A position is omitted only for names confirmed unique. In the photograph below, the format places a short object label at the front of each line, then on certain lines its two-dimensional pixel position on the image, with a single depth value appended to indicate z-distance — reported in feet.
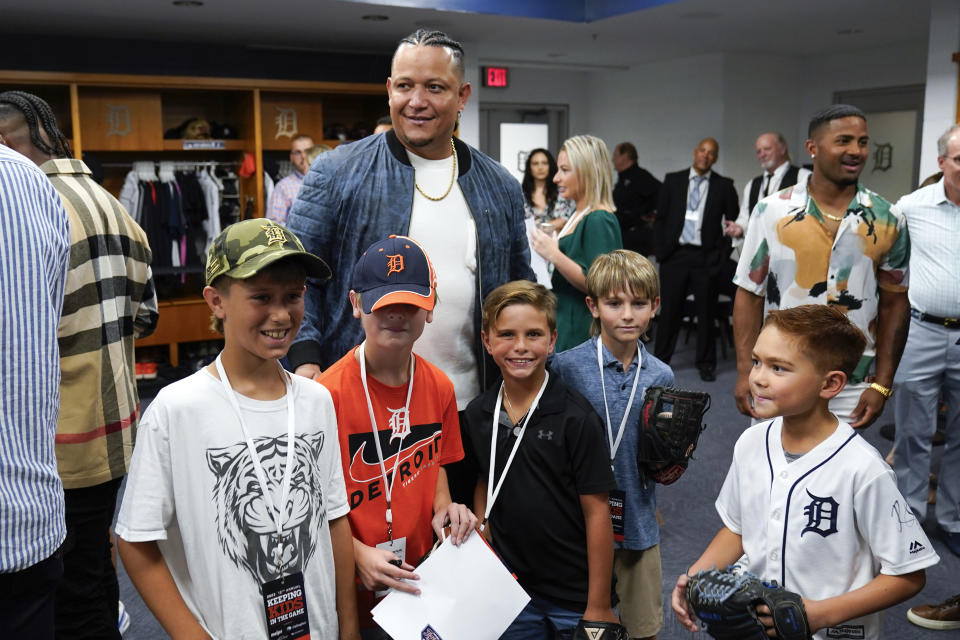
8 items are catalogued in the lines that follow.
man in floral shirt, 8.05
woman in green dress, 9.85
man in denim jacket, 6.04
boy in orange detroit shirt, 5.39
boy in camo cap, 4.29
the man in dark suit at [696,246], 20.57
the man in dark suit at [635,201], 24.44
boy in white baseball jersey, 4.67
